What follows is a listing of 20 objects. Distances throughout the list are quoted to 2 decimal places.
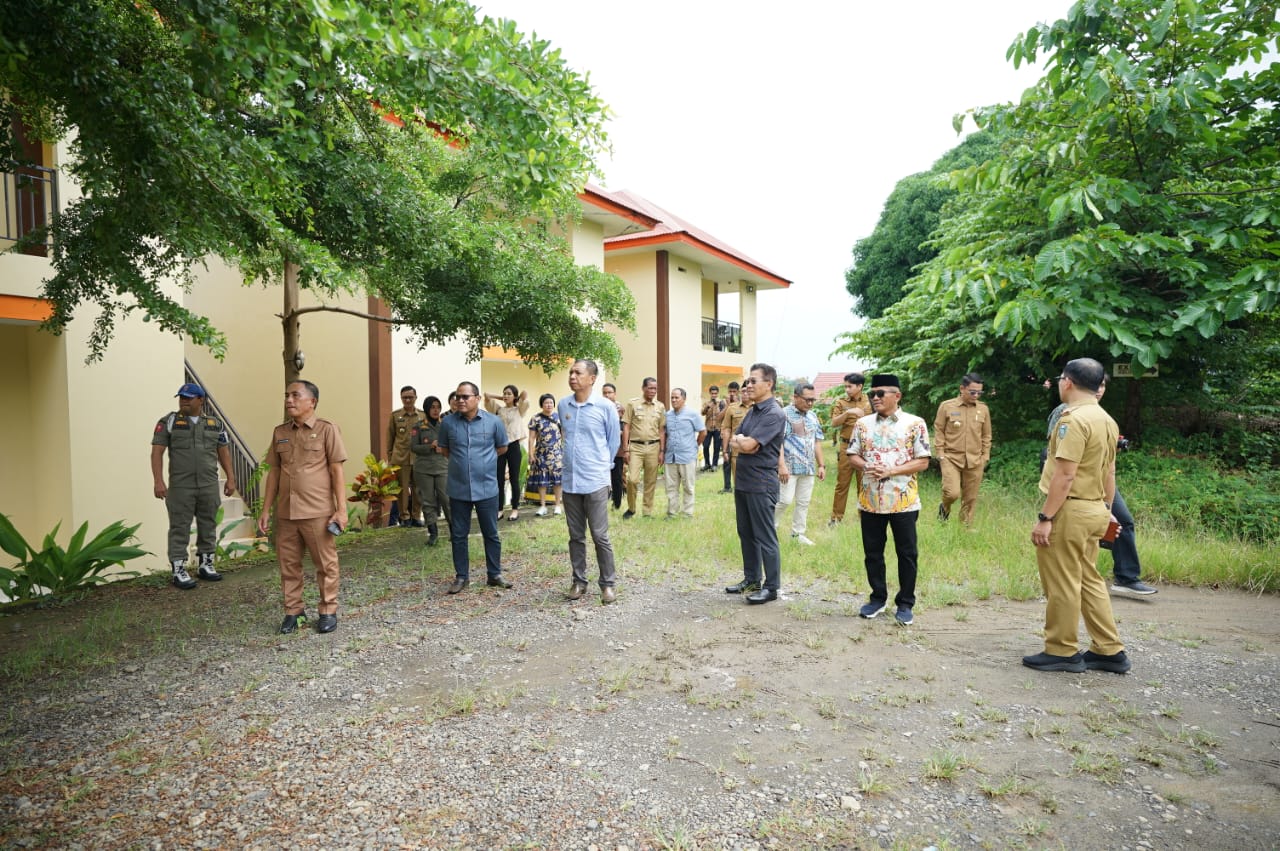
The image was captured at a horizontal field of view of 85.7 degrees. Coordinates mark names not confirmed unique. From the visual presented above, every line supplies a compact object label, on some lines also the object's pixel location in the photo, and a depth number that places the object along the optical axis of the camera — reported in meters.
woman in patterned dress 9.50
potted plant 10.09
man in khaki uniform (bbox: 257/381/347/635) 4.92
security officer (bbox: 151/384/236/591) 6.60
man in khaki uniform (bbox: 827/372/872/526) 8.03
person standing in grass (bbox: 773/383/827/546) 7.83
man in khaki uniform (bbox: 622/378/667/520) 9.36
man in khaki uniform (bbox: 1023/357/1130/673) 4.04
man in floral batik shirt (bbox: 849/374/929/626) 4.97
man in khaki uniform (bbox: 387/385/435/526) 9.13
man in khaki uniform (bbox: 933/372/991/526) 7.94
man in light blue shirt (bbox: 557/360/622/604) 5.72
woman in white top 9.42
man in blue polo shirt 6.02
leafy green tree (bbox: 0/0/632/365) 3.42
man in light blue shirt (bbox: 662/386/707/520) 9.38
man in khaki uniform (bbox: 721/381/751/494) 12.04
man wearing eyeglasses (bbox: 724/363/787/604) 5.60
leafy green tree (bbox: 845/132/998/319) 21.92
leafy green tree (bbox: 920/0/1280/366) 6.29
